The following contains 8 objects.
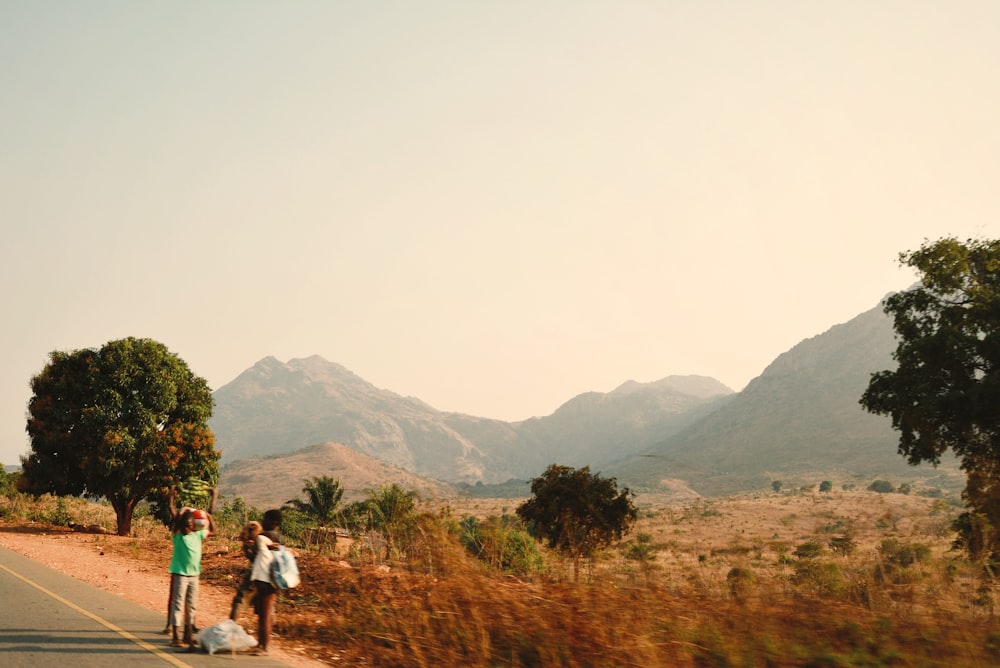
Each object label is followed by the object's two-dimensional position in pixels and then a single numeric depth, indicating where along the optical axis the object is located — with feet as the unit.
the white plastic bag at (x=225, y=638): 27.73
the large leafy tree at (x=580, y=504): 113.50
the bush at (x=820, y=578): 31.83
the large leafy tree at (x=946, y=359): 58.44
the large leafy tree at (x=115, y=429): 89.56
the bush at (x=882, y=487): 260.13
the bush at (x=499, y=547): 36.11
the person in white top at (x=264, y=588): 28.22
